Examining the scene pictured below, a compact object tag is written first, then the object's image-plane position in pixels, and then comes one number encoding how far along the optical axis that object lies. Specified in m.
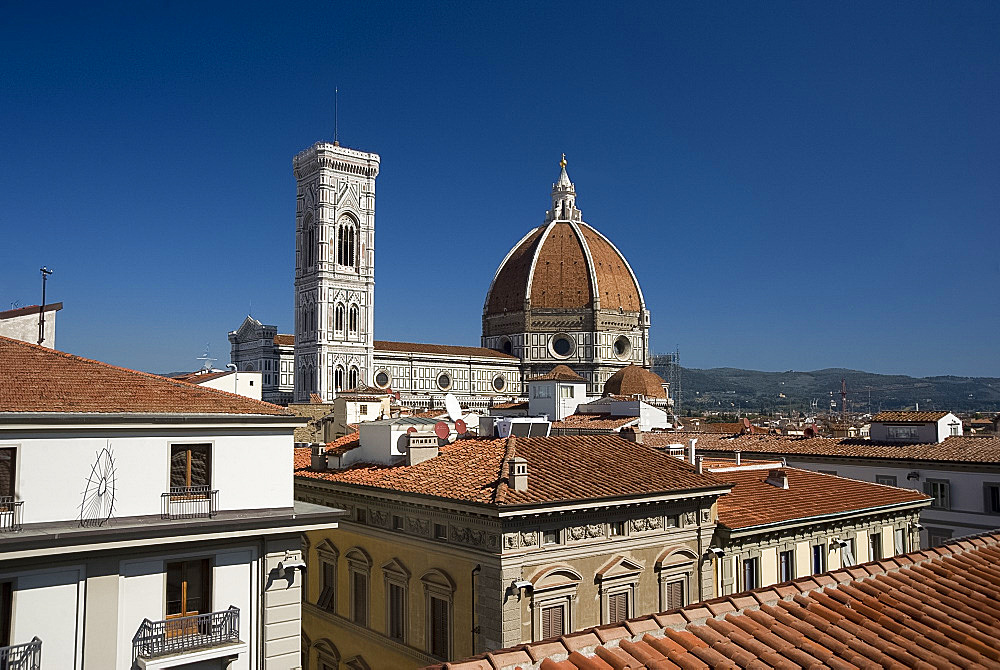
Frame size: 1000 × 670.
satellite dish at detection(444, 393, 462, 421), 27.16
